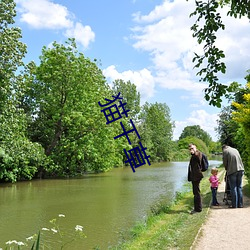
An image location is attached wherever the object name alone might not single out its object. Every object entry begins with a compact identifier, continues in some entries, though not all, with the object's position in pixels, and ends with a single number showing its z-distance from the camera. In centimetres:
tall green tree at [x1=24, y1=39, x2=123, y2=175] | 2738
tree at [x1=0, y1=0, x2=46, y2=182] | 1956
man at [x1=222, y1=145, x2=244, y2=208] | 987
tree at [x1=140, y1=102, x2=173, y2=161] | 6994
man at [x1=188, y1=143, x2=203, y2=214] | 978
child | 1030
